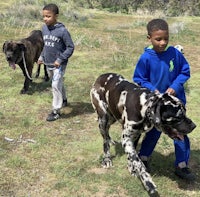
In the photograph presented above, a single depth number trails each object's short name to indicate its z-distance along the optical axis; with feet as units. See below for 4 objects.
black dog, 27.22
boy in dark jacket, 22.38
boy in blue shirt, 14.38
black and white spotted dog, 13.30
